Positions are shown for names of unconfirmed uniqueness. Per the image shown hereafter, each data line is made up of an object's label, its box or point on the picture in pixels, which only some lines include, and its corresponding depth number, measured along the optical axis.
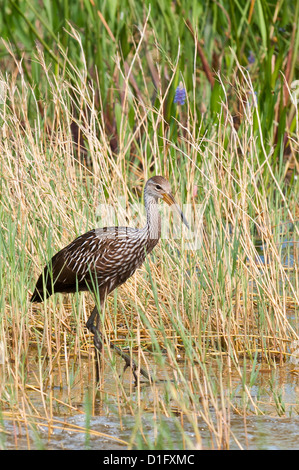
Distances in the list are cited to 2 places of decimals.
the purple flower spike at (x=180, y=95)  11.91
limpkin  9.05
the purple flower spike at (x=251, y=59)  16.33
